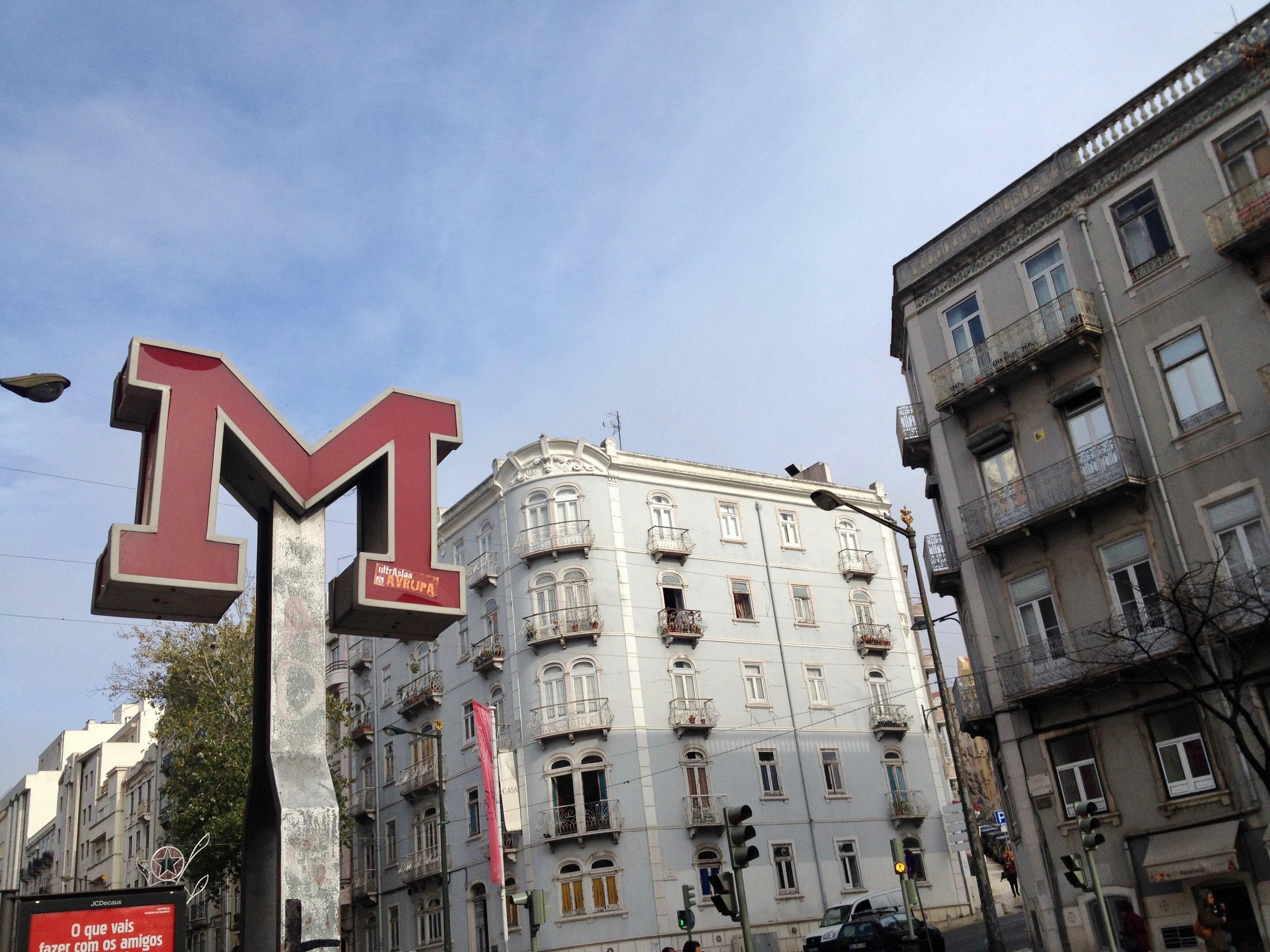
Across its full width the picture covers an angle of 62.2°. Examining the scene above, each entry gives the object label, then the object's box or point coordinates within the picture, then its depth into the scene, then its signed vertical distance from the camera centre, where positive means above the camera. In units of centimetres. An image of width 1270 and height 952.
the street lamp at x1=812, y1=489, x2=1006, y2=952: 1914 +271
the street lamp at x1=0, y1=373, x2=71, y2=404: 1073 +553
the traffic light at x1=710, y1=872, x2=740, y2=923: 1581 -11
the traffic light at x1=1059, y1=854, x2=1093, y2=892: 1919 -49
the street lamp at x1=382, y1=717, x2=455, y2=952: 3008 +144
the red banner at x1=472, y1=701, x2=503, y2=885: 3219 +421
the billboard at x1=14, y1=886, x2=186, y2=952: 1081 +39
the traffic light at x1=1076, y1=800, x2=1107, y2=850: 1888 +10
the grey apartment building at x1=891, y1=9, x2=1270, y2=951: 2114 +781
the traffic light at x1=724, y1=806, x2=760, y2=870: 1380 +59
